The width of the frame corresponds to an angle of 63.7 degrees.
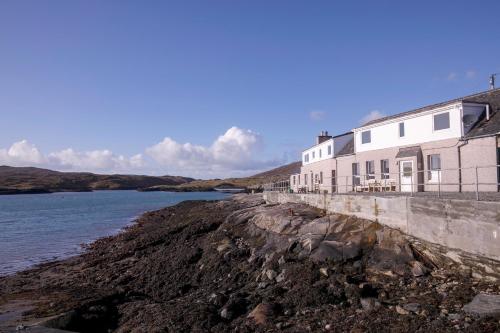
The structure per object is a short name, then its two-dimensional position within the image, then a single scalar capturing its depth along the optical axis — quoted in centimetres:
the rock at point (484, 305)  1007
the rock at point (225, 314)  1266
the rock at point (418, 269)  1346
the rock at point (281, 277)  1521
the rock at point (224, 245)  2049
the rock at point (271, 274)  1561
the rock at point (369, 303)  1155
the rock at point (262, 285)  1498
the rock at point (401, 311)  1089
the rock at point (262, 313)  1185
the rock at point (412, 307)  1092
